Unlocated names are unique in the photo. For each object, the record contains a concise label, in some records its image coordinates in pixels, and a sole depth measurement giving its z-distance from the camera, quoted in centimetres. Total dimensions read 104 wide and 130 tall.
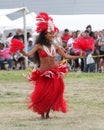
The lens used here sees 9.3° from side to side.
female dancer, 1049
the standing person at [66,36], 2432
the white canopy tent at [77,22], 3136
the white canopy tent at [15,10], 2544
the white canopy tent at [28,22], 3057
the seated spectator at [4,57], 2397
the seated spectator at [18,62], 2483
